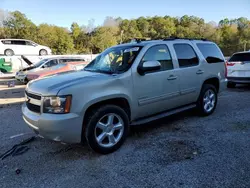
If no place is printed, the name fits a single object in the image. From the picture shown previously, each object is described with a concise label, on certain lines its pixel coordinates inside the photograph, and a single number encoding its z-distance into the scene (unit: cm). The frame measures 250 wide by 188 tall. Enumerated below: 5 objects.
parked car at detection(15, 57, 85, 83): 1298
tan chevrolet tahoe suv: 326
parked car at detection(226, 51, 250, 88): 899
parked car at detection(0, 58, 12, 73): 1950
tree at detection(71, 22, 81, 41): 4872
